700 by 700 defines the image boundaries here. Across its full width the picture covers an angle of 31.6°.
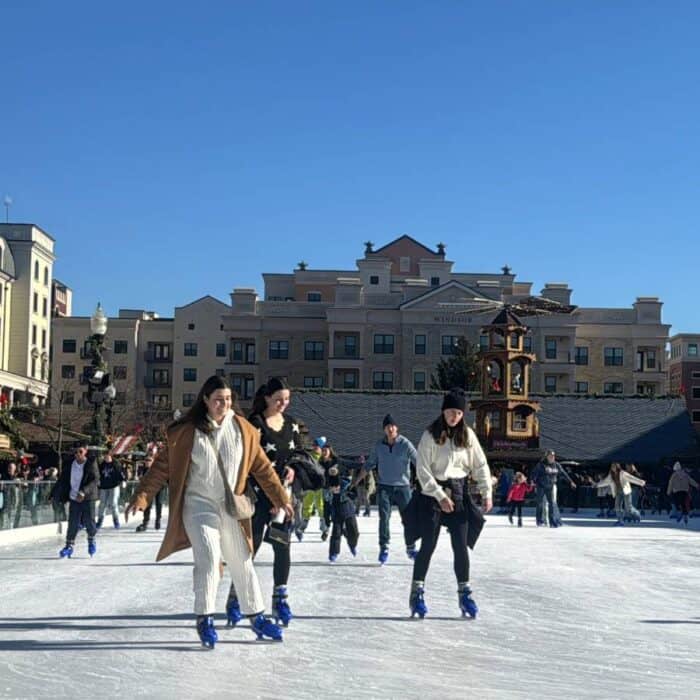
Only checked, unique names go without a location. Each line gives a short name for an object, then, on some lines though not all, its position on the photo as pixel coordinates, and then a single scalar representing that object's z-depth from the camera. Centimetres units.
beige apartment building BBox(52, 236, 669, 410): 8525
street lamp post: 2446
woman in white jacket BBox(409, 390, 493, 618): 911
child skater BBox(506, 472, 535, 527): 2931
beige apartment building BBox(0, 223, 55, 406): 8350
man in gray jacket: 1526
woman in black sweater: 848
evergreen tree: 7912
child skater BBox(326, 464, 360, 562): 1565
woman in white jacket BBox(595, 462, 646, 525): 3048
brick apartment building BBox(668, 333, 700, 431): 10050
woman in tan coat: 752
